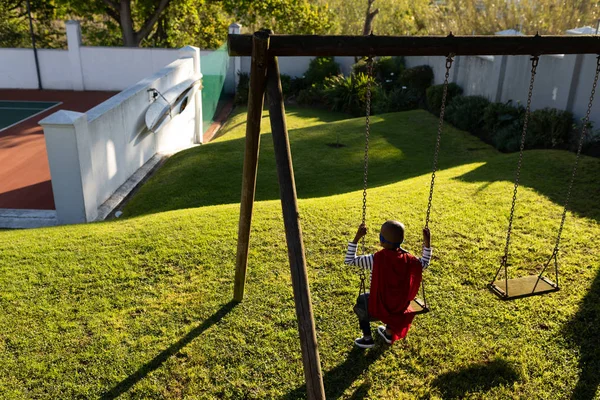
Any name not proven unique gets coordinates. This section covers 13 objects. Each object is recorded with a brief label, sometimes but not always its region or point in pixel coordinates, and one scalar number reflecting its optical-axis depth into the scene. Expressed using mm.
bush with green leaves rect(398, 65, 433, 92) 18609
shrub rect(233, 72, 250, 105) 21406
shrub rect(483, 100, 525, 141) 12914
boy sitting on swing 4125
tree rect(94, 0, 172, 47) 22203
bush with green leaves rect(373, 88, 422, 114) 17812
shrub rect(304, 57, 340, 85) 22109
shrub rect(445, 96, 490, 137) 13992
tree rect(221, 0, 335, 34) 22906
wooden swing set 3797
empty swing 4691
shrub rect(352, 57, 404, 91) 20391
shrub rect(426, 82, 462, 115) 16391
